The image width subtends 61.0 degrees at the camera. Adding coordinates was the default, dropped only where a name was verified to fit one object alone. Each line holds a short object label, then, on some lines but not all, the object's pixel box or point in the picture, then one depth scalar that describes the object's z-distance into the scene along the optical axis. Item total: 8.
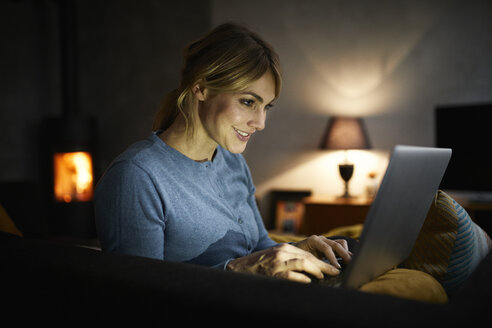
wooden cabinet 3.04
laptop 0.63
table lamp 3.25
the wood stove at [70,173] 3.79
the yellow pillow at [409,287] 0.71
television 3.07
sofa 0.51
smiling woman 0.97
